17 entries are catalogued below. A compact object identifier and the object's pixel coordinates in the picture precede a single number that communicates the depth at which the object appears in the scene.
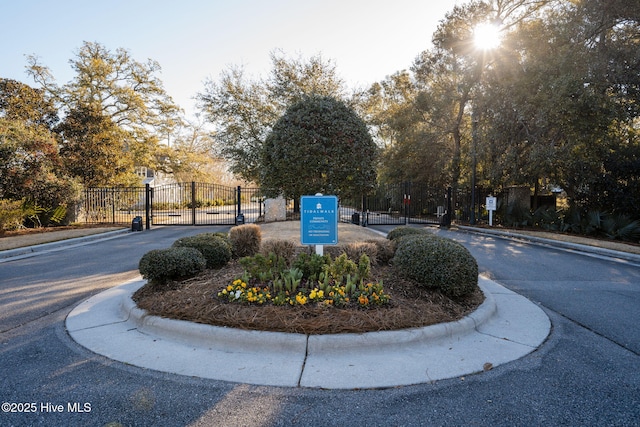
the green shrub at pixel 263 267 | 4.76
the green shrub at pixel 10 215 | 12.36
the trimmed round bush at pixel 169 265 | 4.93
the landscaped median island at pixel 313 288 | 3.81
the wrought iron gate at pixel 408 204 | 18.83
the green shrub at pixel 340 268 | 4.67
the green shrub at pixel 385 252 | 6.25
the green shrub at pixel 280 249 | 5.81
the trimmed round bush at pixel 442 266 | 4.57
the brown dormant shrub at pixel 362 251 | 5.93
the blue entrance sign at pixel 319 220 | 5.00
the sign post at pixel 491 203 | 16.39
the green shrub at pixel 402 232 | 7.00
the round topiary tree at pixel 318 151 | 6.11
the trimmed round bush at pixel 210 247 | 5.95
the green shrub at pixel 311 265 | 4.82
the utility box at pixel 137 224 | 15.30
